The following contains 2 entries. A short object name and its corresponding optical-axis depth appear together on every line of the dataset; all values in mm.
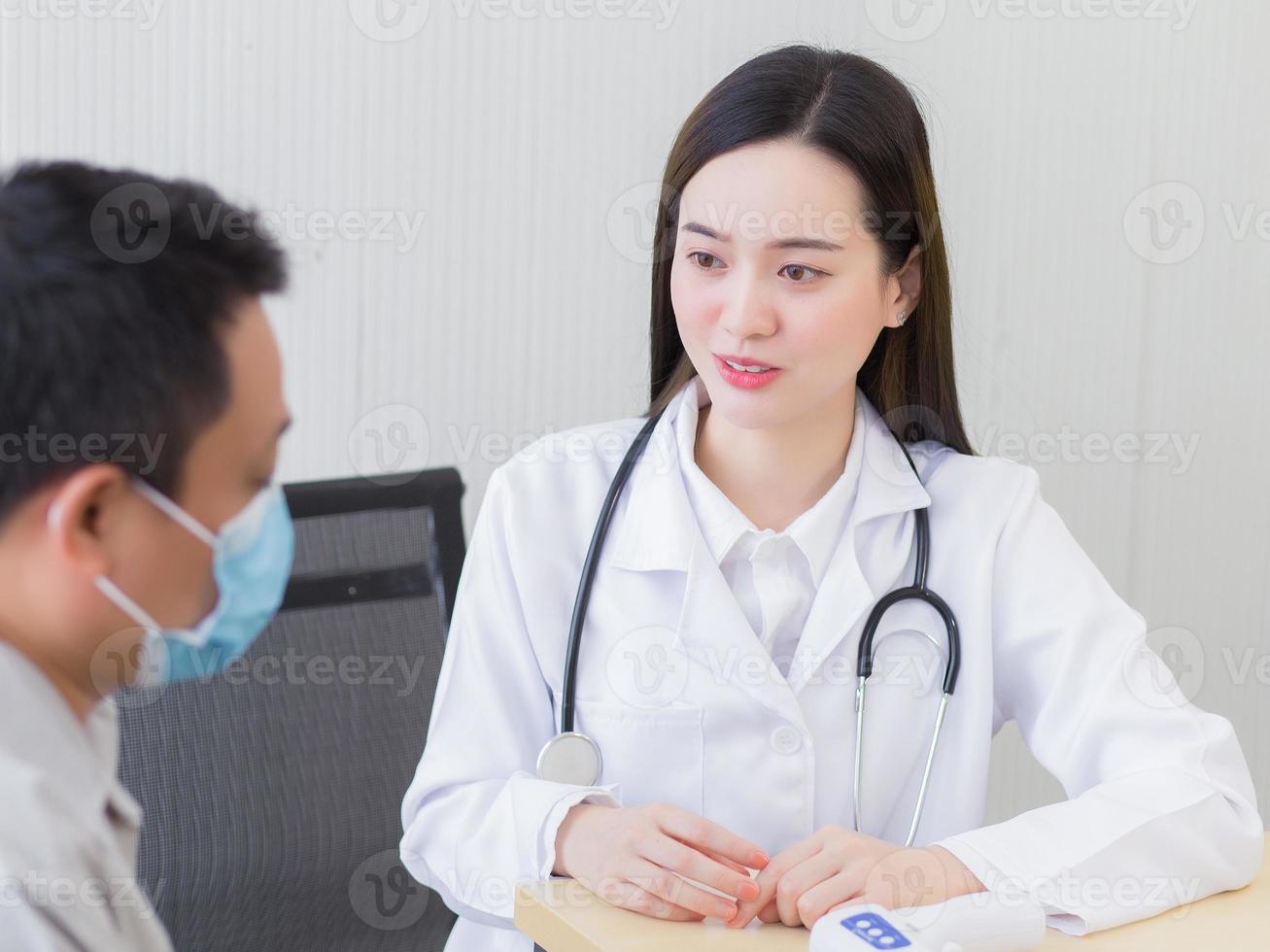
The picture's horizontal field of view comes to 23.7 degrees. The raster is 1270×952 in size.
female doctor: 1975
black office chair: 1969
